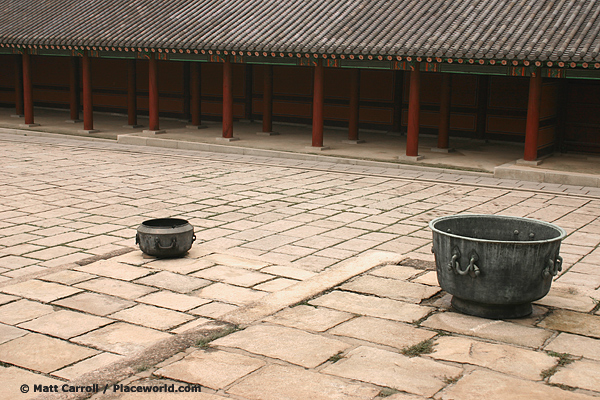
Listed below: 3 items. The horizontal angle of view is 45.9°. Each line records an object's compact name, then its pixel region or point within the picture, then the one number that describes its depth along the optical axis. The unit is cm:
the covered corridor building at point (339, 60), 1295
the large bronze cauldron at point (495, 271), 510
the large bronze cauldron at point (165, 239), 674
